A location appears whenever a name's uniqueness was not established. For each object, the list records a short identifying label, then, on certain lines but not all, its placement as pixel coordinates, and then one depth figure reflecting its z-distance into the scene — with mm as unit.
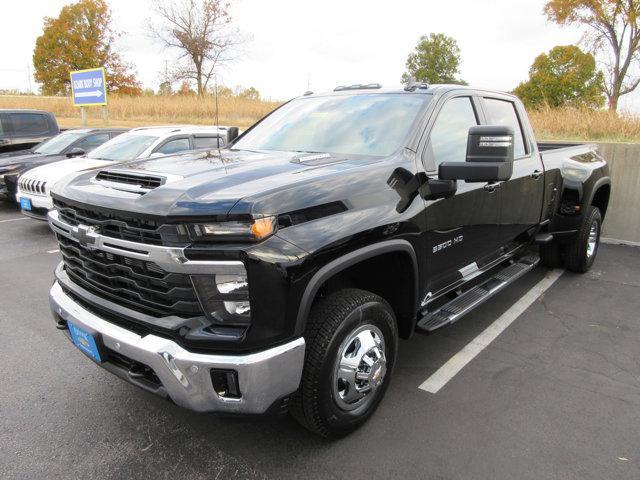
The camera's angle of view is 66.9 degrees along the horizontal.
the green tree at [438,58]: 49719
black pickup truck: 2070
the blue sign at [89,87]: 15680
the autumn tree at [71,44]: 37500
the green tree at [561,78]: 39156
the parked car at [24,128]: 10508
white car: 7258
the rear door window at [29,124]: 10703
